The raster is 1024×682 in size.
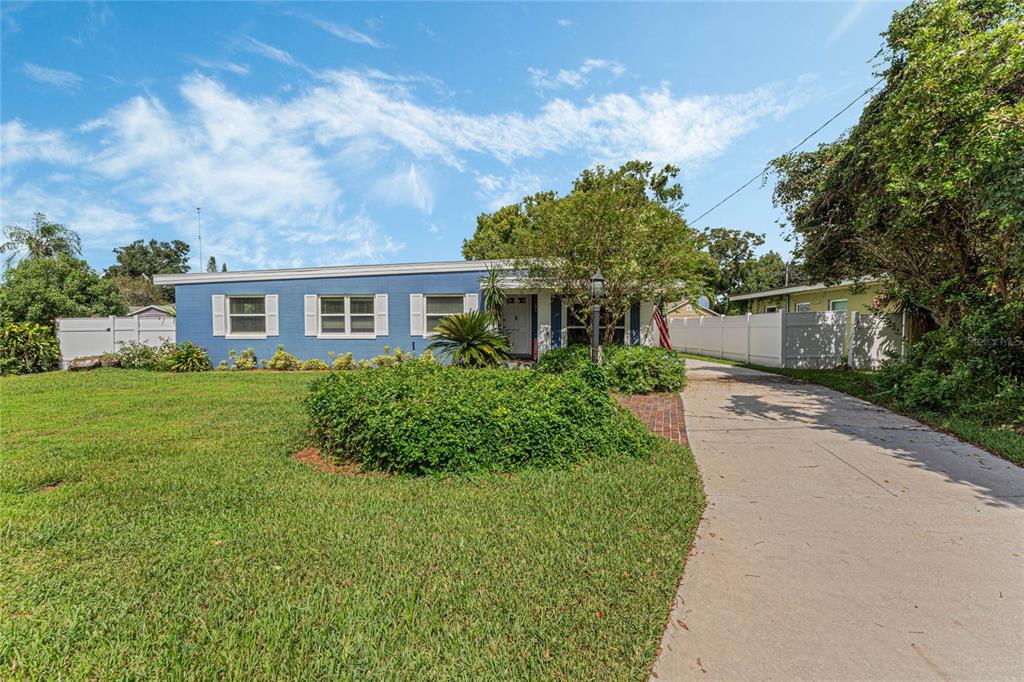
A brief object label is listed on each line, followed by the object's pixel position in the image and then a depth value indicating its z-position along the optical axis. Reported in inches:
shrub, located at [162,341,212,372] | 466.9
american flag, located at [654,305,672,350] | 493.9
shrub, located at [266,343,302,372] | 480.4
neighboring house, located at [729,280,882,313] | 523.3
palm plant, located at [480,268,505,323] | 431.2
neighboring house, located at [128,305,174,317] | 872.5
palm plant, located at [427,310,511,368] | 364.8
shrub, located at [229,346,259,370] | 490.3
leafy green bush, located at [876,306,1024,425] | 223.4
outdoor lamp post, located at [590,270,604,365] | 254.5
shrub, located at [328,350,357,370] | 472.4
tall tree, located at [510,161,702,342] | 308.8
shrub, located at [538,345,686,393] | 319.9
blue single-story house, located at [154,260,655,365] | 464.4
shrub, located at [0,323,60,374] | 447.5
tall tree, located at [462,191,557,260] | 954.1
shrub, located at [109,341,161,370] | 485.4
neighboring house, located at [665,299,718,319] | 1108.1
